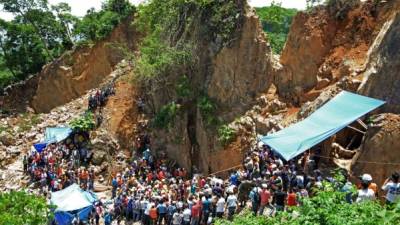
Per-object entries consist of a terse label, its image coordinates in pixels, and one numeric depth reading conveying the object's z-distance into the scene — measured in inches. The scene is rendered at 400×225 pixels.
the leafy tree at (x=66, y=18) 1489.9
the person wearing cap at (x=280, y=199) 542.6
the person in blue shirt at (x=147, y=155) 939.1
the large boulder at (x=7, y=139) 1238.9
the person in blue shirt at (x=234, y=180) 663.6
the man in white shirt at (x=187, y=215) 596.4
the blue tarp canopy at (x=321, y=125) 603.8
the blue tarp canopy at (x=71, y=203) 691.4
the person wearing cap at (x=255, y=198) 573.1
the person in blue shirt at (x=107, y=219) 694.0
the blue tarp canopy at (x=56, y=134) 1040.2
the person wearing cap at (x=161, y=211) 625.6
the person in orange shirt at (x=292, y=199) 527.5
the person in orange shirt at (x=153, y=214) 629.6
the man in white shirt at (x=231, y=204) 583.8
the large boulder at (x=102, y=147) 1020.5
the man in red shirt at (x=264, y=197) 562.3
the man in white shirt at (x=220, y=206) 581.3
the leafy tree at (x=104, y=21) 1360.7
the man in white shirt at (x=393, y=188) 444.7
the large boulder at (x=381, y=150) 564.1
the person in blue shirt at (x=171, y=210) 622.5
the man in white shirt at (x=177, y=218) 606.2
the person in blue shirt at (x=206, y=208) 589.0
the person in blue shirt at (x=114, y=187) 816.9
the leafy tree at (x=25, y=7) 1432.1
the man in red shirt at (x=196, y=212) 591.5
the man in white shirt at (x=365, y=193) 427.8
